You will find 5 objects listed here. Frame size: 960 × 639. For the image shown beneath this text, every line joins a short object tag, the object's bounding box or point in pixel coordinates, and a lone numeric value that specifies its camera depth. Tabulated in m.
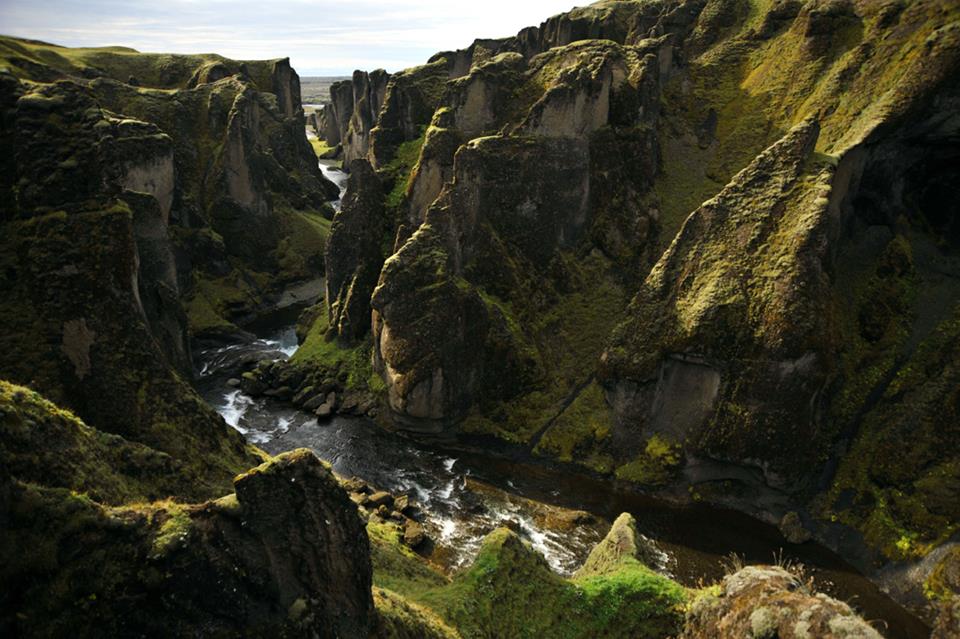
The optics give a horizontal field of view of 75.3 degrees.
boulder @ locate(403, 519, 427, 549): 35.56
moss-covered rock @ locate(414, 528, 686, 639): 23.39
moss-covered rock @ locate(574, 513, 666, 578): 28.56
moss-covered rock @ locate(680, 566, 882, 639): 14.47
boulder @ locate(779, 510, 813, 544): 36.62
